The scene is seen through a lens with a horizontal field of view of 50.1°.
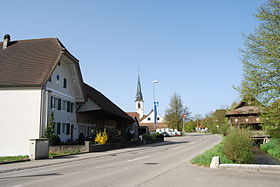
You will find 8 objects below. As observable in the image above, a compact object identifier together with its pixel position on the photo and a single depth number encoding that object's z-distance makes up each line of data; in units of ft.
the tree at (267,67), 53.52
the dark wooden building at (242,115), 162.50
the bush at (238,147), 49.83
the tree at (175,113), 269.85
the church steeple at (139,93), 376.89
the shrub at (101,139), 94.68
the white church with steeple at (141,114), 366.02
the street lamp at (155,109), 140.62
